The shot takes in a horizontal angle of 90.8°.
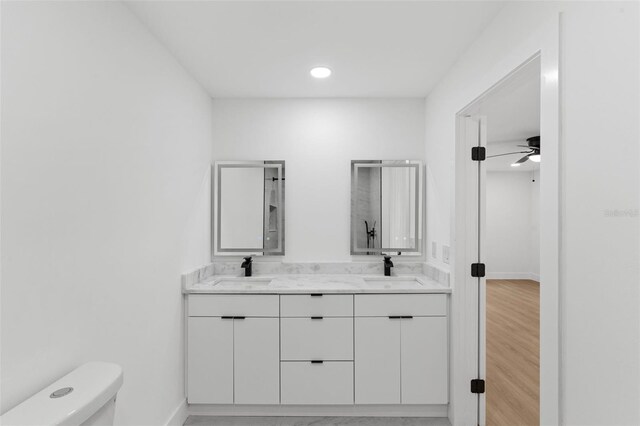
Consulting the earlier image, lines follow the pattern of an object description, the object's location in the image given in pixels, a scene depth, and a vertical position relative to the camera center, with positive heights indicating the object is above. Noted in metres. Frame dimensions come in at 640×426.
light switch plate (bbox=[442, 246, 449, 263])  2.23 -0.30
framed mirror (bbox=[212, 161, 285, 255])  2.71 +0.02
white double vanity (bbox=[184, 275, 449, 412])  2.18 -0.93
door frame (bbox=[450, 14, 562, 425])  1.15 +0.05
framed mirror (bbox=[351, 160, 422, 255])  2.70 +0.05
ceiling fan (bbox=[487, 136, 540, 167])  4.11 +0.88
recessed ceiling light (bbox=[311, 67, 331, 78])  2.16 +0.98
